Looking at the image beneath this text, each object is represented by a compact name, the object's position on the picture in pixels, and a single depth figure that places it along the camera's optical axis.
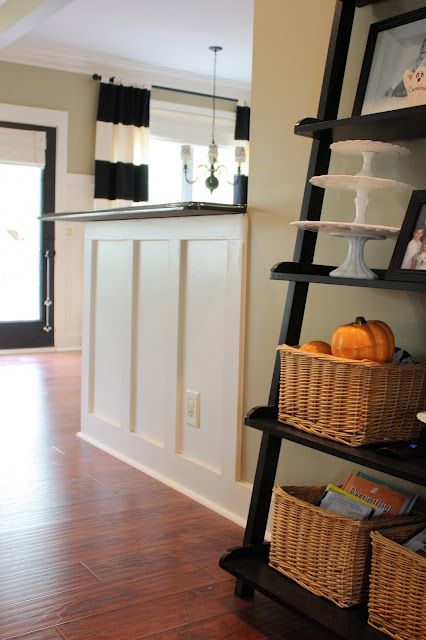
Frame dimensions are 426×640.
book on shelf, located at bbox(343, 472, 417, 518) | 1.73
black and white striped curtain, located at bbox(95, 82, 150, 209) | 6.59
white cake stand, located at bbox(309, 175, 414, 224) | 1.71
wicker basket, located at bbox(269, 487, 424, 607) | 1.65
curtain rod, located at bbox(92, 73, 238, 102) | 6.58
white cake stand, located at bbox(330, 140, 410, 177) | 1.76
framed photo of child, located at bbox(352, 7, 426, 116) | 1.76
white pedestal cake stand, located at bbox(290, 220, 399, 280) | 1.71
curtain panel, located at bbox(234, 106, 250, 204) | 7.41
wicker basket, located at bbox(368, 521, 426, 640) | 1.47
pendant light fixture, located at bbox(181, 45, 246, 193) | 5.90
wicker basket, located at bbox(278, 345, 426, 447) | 1.64
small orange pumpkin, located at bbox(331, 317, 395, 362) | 1.68
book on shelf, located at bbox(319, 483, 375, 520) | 1.73
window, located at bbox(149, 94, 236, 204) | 7.14
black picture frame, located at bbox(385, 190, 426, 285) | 1.60
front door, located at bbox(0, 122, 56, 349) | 6.27
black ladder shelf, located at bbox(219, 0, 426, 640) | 1.65
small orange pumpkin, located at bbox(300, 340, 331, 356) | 1.79
